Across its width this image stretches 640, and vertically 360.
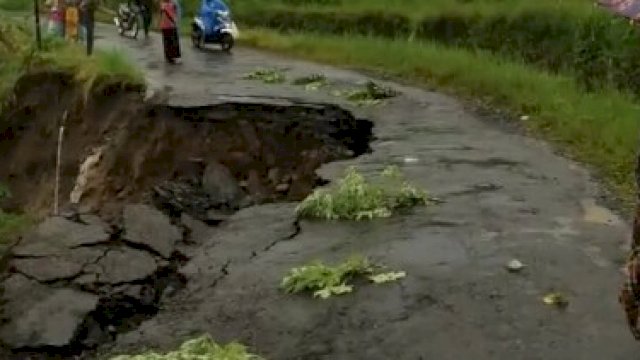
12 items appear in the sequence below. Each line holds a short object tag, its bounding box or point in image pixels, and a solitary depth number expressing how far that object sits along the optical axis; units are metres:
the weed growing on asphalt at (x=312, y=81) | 14.54
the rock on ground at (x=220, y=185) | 10.49
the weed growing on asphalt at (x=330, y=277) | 6.62
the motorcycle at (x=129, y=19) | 23.39
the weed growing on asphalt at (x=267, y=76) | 15.15
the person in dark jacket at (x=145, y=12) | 23.77
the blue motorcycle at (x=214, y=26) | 20.08
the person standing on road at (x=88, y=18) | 16.36
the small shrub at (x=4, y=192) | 12.95
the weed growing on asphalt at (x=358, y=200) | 8.27
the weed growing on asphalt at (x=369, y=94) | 13.46
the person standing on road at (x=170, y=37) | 17.84
